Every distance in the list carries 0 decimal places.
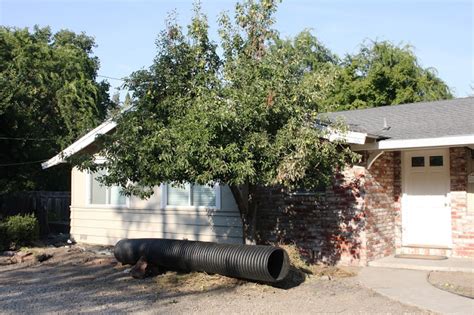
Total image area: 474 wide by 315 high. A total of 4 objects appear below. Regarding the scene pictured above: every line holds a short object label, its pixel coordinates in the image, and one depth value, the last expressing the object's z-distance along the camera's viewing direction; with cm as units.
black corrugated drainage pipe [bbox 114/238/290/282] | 855
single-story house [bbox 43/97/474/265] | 1080
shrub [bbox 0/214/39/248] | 1462
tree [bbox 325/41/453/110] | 2986
